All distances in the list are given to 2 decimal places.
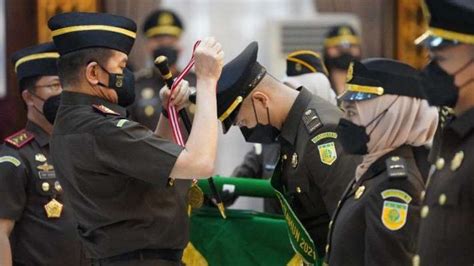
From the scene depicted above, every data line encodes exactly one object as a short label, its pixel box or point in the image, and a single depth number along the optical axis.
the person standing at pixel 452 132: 5.87
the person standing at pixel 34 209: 9.16
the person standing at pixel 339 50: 14.56
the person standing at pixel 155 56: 12.81
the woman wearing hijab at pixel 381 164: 6.81
